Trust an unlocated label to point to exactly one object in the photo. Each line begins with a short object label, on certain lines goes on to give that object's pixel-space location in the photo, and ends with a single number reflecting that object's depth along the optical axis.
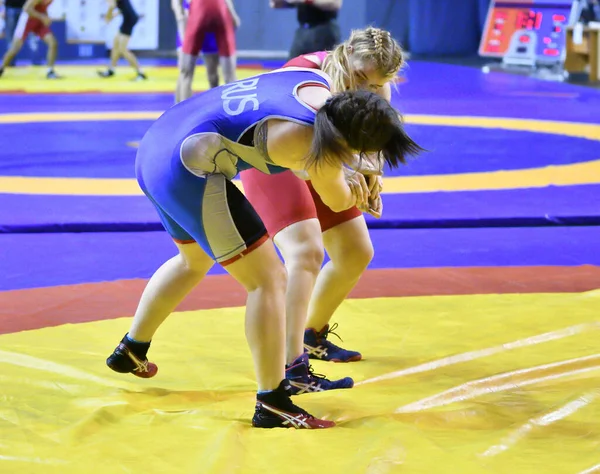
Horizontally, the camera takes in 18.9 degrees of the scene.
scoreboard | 27.44
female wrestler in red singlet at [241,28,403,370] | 5.46
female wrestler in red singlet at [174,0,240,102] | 14.17
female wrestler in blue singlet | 4.65
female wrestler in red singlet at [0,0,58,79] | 25.29
